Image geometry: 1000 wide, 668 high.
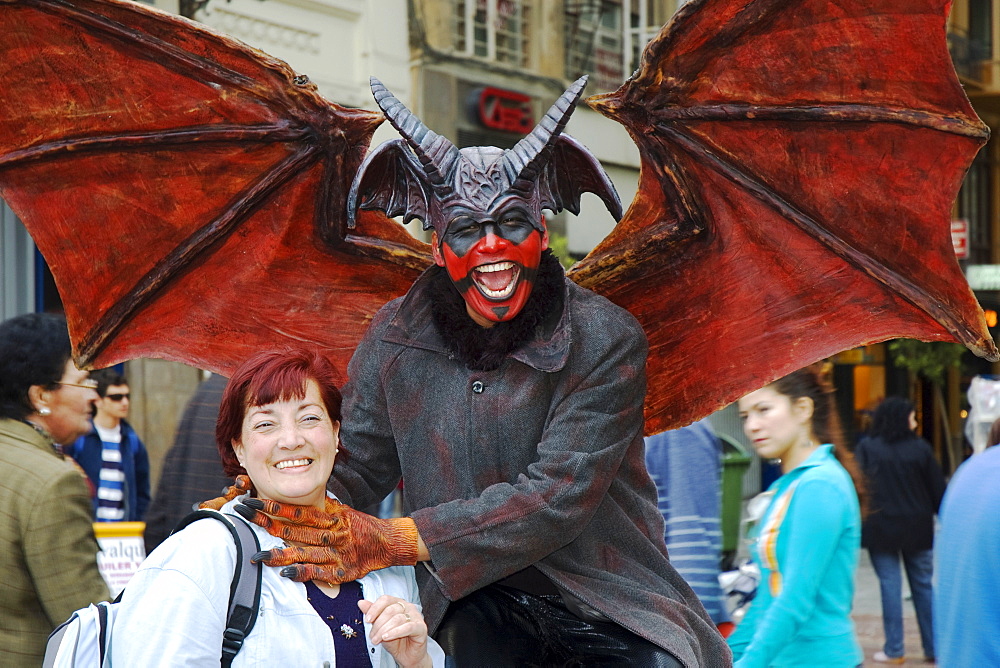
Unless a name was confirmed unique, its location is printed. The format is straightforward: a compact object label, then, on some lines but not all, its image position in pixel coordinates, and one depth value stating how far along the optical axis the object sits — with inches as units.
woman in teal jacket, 145.2
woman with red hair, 83.3
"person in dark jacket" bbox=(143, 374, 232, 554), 183.9
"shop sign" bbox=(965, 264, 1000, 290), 687.7
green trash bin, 268.2
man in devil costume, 104.8
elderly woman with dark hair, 127.9
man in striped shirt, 231.6
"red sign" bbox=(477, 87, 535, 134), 552.7
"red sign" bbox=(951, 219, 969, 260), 574.5
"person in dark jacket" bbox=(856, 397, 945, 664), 303.7
